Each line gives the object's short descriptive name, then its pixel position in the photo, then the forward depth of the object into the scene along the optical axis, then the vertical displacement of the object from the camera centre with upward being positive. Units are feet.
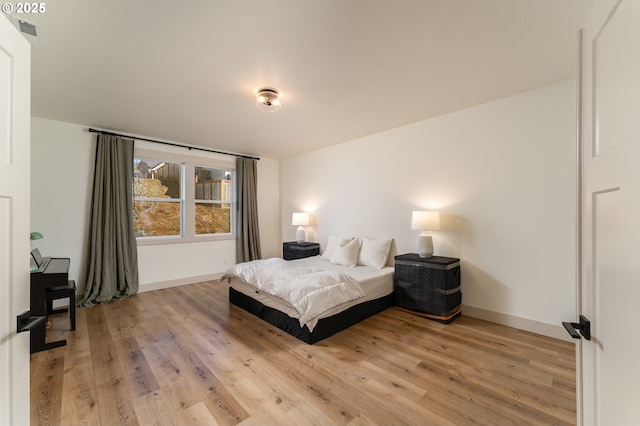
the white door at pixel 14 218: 2.96 -0.06
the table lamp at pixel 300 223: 16.89 -0.64
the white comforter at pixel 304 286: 8.48 -2.67
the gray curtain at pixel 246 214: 17.74 -0.06
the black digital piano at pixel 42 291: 7.96 -2.62
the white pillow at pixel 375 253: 12.78 -1.99
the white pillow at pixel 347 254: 13.28 -2.14
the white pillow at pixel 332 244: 14.37 -1.74
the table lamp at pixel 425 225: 10.66 -0.48
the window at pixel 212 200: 16.61 +0.84
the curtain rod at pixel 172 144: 12.85 +4.03
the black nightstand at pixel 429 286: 9.91 -2.94
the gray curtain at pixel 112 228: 12.57 -0.76
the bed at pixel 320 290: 8.73 -2.96
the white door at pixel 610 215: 2.27 -0.01
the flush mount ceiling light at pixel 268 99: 8.81 +3.96
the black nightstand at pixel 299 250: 16.14 -2.35
